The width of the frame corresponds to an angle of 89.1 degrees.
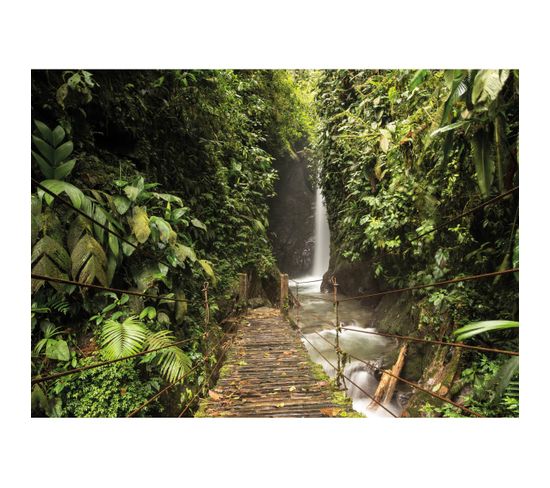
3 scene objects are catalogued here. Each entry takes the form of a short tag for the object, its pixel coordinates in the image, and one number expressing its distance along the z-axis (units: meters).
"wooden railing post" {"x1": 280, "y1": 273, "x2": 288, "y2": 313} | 5.96
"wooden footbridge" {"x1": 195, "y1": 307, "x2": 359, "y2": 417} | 2.01
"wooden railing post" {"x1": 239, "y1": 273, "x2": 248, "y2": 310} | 5.77
